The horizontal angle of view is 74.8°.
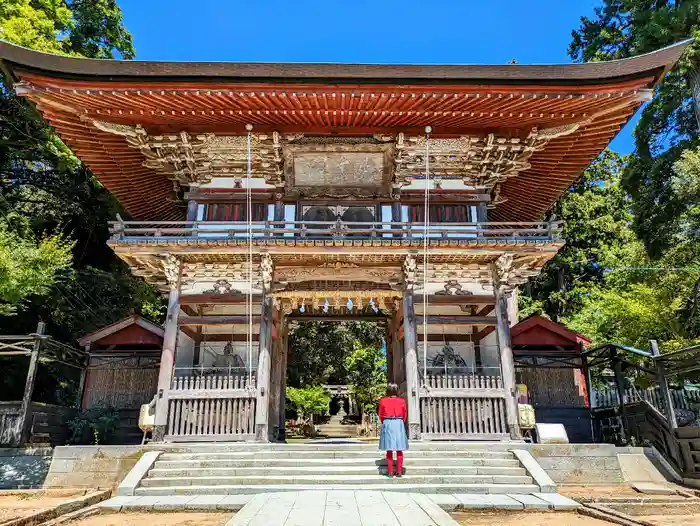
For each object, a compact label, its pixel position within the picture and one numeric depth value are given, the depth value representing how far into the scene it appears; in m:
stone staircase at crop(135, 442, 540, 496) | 7.29
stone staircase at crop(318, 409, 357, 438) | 25.92
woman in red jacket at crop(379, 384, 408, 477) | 7.54
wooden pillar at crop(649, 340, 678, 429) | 9.40
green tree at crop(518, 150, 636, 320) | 27.06
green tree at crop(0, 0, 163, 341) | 16.70
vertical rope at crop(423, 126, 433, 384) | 10.21
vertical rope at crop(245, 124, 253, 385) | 9.99
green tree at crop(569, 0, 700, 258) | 14.99
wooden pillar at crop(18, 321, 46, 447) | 10.84
